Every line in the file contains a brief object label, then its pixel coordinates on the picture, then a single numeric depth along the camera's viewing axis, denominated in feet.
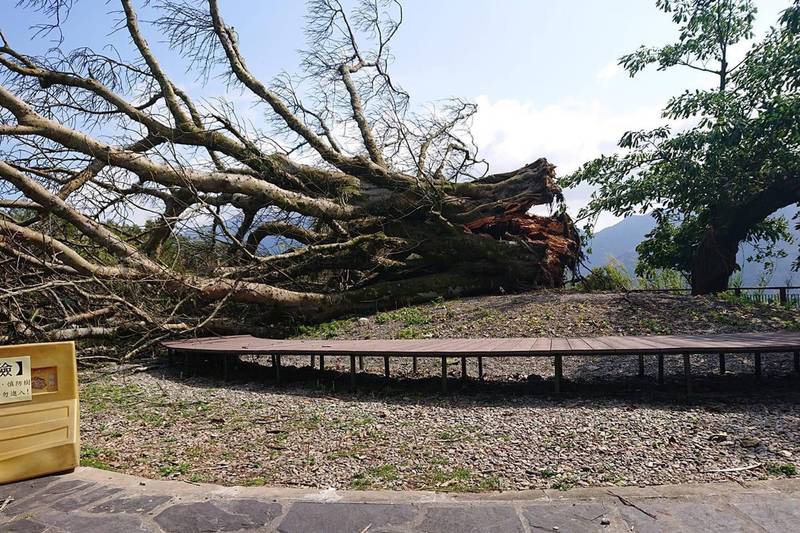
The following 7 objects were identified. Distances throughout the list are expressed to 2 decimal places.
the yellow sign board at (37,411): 10.93
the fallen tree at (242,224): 23.27
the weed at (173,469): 10.77
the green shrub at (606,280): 36.63
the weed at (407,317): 28.27
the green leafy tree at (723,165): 30.58
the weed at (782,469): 9.28
